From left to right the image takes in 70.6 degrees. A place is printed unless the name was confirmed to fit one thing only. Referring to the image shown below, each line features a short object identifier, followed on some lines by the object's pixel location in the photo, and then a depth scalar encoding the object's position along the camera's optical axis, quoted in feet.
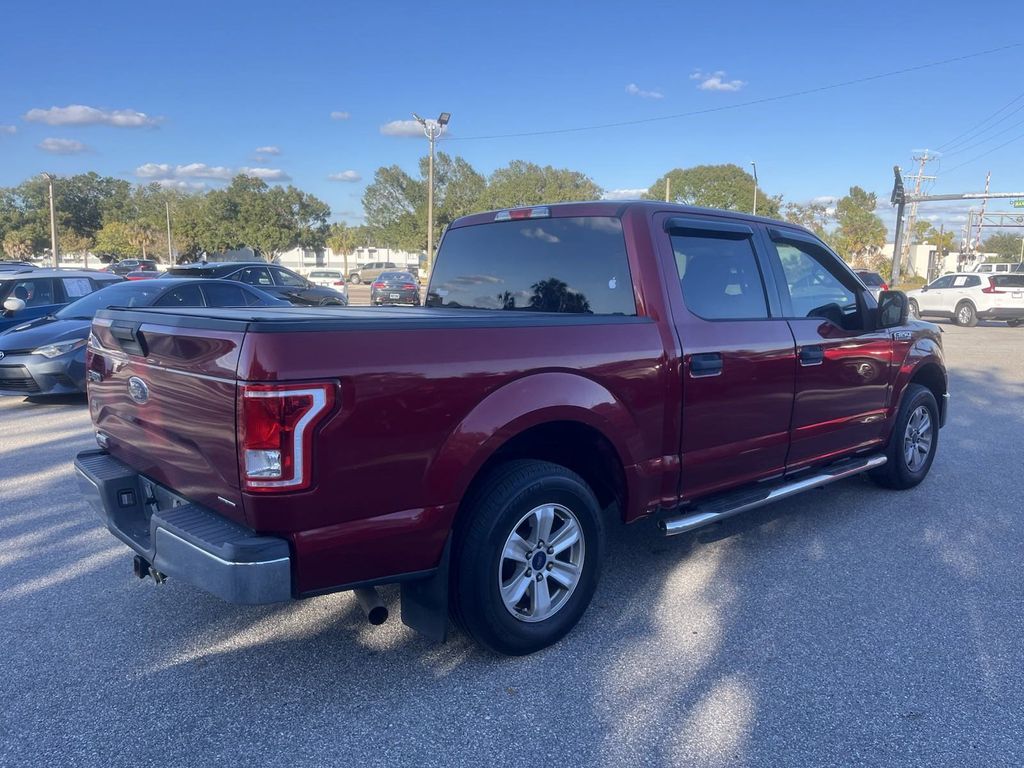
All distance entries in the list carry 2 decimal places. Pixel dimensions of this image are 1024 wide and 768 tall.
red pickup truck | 8.05
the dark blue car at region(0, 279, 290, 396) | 27.09
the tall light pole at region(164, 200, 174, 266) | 219.82
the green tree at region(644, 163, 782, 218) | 194.18
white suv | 72.54
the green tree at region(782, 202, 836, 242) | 203.31
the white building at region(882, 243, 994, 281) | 224.53
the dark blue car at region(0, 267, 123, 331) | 32.96
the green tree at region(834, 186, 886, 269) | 194.49
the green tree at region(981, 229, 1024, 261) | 335.32
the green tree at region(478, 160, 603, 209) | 205.98
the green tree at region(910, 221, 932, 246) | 279.32
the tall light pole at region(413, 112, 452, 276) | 86.11
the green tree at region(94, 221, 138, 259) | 238.27
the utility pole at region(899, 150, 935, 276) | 207.06
